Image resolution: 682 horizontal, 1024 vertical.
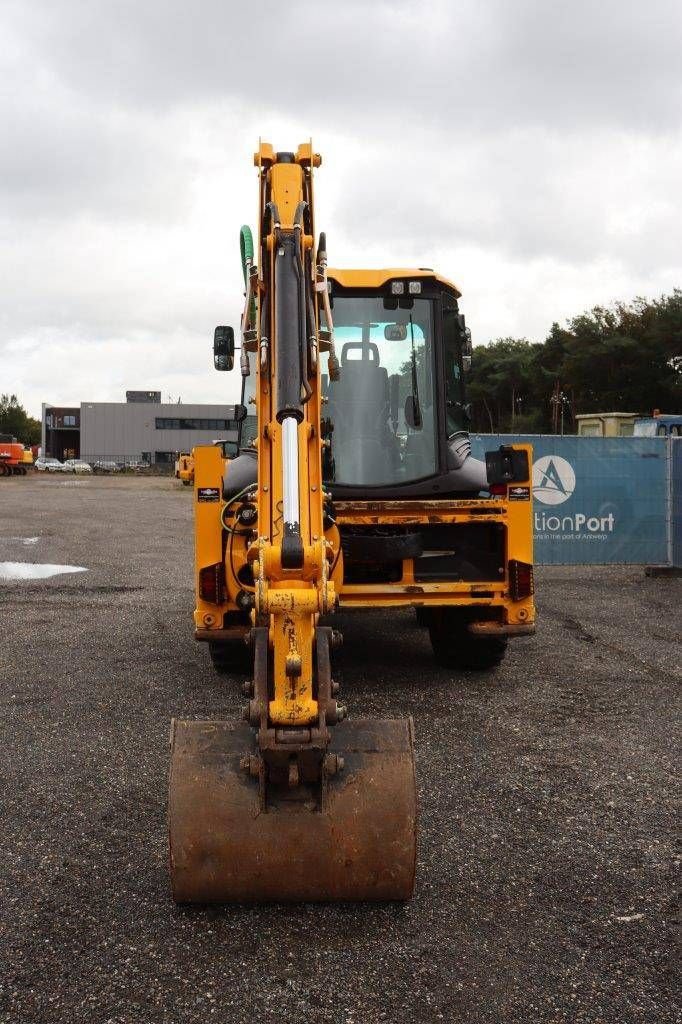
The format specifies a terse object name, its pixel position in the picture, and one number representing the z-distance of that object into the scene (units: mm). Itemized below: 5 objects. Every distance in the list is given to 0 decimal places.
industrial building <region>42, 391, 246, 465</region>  96062
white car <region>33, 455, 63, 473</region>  71688
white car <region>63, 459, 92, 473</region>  73812
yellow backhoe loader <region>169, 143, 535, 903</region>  3166
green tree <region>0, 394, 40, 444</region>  118812
